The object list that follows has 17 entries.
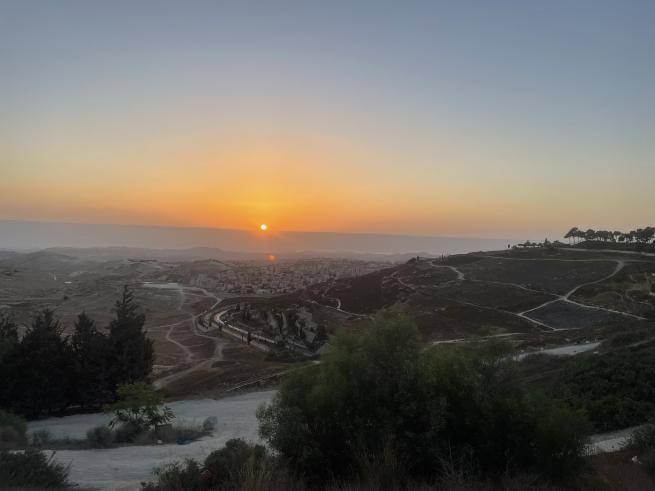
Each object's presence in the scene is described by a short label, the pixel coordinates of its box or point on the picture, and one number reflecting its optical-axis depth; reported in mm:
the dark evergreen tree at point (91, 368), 27469
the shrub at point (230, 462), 8234
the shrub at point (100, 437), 16453
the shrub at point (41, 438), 16062
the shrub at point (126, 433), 17438
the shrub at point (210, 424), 19580
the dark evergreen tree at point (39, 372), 25688
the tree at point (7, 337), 25297
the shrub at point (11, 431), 14160
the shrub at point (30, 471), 8715
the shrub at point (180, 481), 8266
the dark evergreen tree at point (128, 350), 28812
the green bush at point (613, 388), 14750
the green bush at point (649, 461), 9539
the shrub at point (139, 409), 18531
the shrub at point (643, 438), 11180
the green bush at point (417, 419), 8242
